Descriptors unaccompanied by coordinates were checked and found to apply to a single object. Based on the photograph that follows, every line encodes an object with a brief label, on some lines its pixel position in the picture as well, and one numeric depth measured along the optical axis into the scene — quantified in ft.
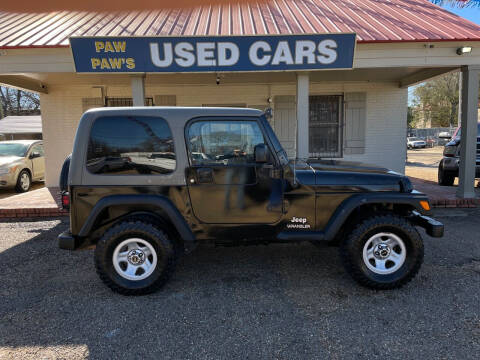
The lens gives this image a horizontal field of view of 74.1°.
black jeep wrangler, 10.37
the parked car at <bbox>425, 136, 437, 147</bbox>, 109.60
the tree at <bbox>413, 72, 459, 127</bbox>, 133.69
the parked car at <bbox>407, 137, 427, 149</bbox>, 103.45
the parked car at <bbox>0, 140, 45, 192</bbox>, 28.19
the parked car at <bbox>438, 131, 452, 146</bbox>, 27.68
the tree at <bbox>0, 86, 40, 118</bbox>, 122.31
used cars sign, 19.24
